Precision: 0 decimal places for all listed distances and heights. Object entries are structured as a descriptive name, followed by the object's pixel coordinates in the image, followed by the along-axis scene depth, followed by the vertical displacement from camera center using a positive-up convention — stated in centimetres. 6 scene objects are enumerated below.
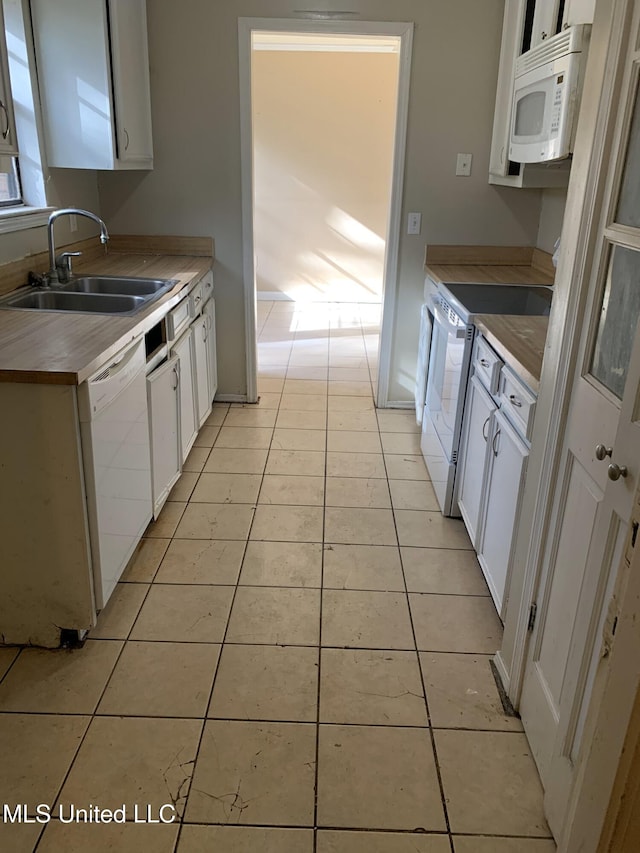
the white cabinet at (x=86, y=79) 288 +39
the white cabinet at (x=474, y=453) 241 -98
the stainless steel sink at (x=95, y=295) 270 -50
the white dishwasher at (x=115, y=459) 190 -86
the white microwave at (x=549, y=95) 232 +33
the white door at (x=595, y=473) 126 -55
